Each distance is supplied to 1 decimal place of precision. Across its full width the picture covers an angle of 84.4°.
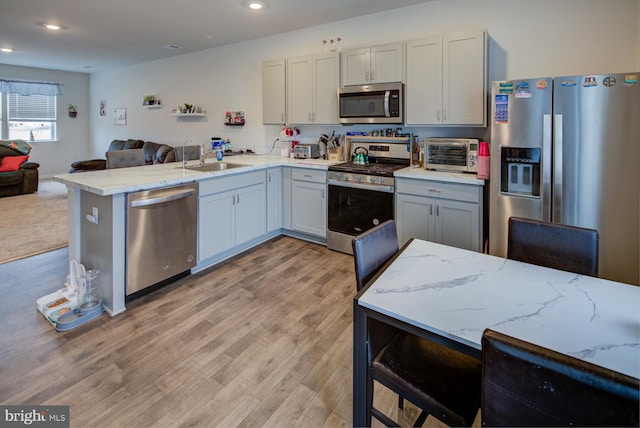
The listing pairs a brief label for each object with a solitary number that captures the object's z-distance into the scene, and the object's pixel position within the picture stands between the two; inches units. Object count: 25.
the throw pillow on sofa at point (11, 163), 250.1
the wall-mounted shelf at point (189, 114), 231.3
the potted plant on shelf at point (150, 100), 263.6
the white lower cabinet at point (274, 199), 161.8
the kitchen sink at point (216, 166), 147.0
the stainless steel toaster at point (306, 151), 175.3
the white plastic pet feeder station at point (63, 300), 96.6
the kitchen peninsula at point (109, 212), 98.7
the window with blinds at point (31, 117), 308.2
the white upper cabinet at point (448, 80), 122.8
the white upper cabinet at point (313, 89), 156.7
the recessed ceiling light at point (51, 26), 180.2
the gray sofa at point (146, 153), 237.9
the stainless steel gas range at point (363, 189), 138.9
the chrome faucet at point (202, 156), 145.9
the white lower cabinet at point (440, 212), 119.5
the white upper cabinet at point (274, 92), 172.2
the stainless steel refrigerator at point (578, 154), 91.3
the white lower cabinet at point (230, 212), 128.2
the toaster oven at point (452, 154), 125.3
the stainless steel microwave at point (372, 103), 138.5
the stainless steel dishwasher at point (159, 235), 104.0
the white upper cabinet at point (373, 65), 138.3
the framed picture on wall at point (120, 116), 301.9
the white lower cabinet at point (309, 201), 155.9
